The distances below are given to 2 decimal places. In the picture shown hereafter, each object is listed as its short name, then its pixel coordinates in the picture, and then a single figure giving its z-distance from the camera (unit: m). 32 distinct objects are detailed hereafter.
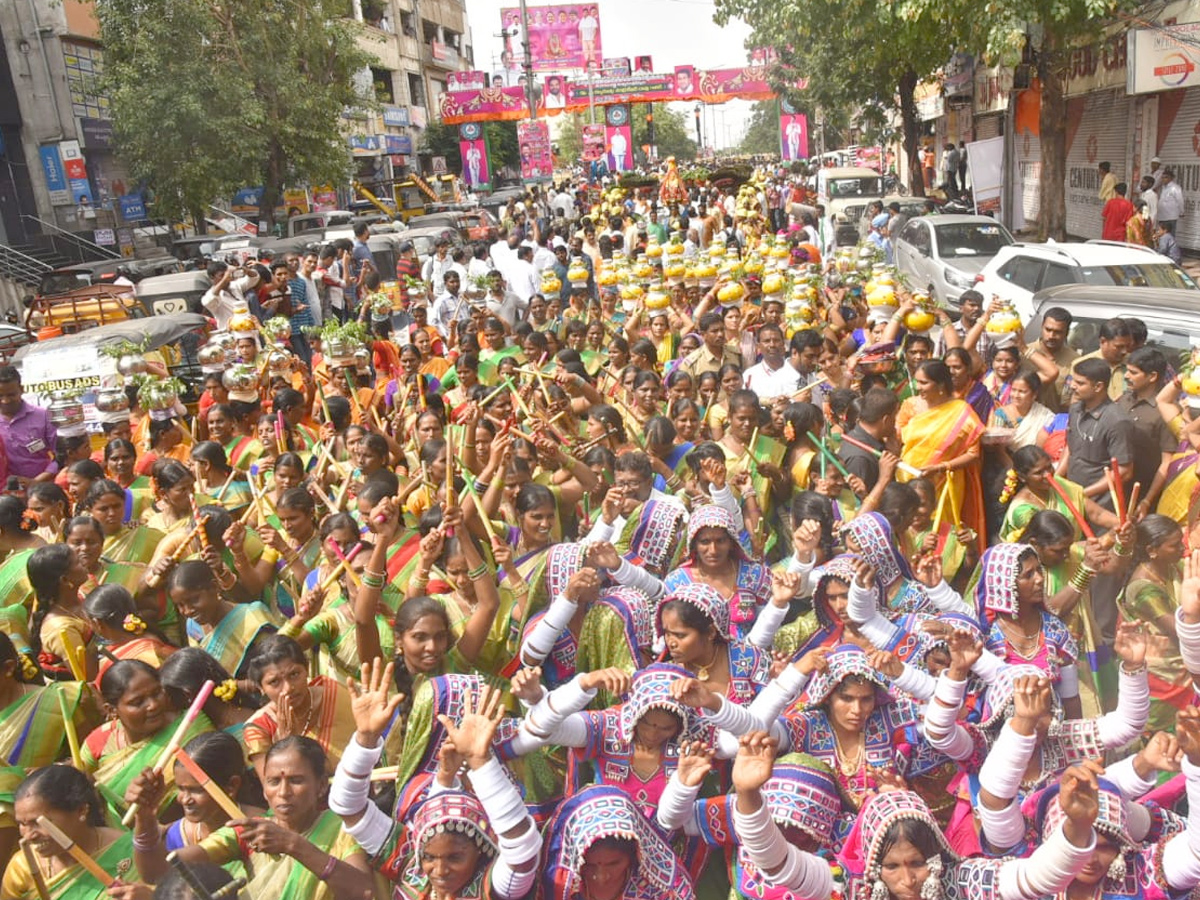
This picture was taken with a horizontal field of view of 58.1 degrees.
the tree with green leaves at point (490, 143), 50.28
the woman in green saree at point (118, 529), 5.14
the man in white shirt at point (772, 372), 6.85
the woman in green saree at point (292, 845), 2.84
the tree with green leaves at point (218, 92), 21.83
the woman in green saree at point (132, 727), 3.46
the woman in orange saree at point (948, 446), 5.18
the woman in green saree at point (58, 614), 4.27
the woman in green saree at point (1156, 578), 4.01
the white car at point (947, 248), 13.69
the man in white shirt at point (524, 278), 12.38
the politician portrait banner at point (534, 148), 39.97
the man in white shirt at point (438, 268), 12.80
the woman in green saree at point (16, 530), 5.18
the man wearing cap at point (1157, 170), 15.35
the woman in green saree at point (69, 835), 2.94
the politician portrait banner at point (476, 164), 42.66
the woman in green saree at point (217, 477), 5.89
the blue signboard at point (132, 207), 26.58
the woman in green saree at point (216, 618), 4.16
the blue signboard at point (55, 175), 25.06
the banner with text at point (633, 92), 46.66
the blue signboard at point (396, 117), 45.62
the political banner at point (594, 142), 51.00
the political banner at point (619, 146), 46.28
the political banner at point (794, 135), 38.78
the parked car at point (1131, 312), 6.84
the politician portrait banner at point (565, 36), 47.00
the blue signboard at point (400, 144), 46.16
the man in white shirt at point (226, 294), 10.68
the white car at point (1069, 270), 9.51
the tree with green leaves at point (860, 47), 14.46
